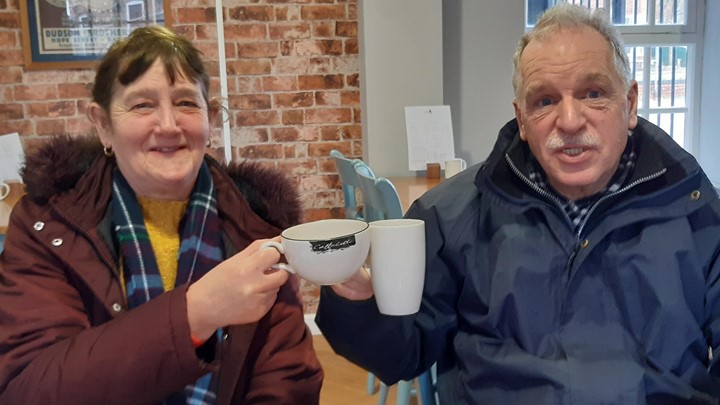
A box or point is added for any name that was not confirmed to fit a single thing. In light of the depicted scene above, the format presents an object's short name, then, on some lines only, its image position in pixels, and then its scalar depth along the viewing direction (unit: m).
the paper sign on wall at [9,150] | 2.83
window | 3.83
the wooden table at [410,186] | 2.33
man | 1.04
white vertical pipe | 2.96
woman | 0.87
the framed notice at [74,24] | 2.89
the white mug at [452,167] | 2.73
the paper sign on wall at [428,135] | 3.00
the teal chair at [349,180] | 2.30
